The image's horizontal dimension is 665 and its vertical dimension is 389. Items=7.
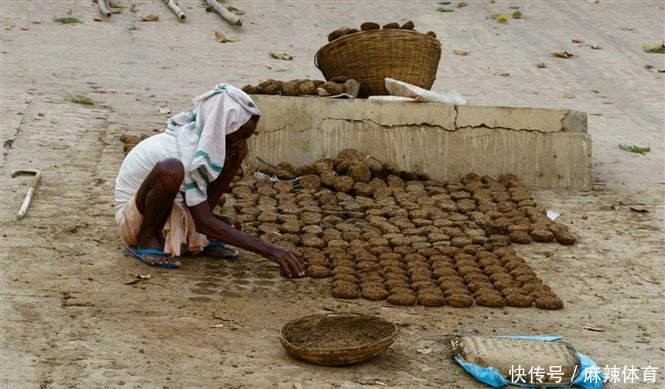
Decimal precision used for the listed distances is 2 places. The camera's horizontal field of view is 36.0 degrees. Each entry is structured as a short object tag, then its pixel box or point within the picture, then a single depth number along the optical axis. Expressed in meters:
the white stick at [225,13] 12.23
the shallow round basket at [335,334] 4.20
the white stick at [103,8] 12.30
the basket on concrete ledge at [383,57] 7.59
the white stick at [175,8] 12.33
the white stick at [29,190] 5.88
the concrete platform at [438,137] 7.29
